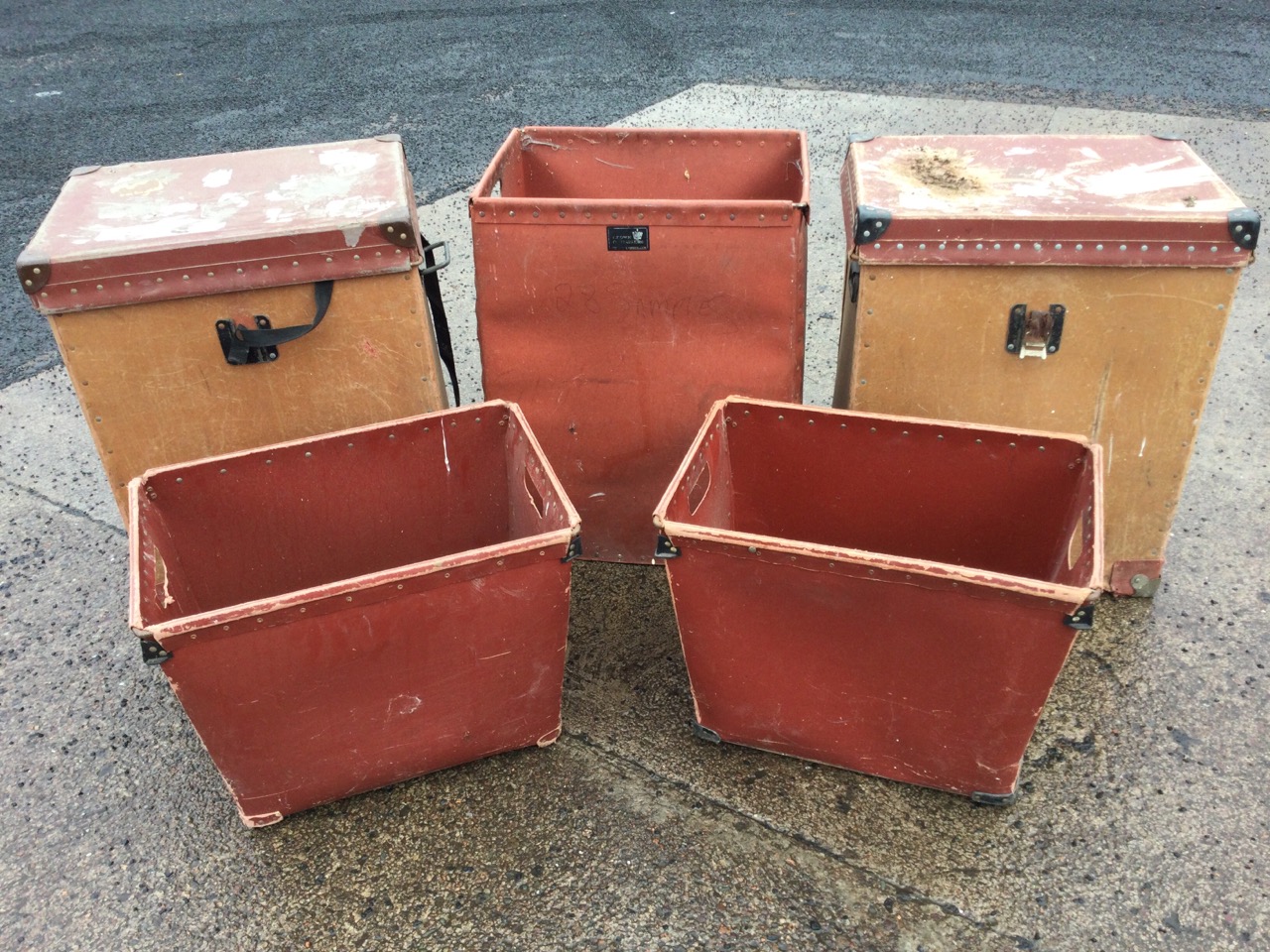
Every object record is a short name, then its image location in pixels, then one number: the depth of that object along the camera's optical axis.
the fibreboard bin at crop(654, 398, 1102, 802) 1.89
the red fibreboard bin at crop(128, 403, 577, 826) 1.91
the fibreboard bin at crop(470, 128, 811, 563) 2.45
